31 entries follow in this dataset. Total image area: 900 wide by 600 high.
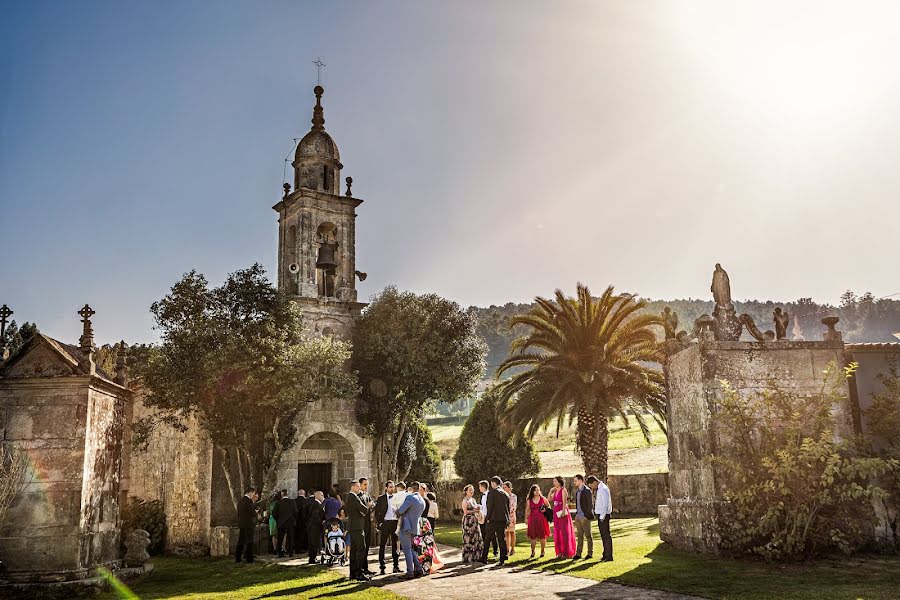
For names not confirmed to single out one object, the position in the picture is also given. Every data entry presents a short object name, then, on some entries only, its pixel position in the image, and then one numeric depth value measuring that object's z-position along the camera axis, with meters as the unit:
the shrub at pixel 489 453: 30.62
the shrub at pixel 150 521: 21.28
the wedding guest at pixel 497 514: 14.23
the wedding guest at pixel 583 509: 14.27
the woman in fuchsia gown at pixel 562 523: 14.62
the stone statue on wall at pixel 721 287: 14.92
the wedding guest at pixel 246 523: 16.42
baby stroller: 15.58
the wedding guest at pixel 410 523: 13.15
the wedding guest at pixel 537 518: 15.40
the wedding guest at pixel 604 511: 13.72
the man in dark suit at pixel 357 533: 12.98
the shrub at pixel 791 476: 12.17
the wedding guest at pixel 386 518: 13.88
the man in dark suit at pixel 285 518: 17.77
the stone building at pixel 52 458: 10.83
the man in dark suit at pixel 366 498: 14.37
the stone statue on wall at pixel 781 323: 14.49
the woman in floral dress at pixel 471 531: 14.92
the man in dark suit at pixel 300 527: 18.16
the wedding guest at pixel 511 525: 15.54
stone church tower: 23.91
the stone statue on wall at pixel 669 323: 15.62
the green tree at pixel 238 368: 19.36
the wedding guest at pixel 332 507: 16.12
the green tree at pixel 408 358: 23.92
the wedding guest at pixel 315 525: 16.02
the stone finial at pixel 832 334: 14.19
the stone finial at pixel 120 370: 14.00
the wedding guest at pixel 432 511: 14.59
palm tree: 21.39
